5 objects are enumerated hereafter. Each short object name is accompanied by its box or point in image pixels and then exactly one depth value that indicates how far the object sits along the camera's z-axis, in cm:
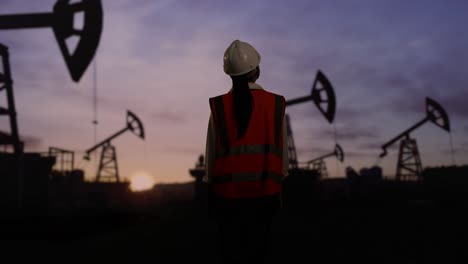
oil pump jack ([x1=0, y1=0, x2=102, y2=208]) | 1312
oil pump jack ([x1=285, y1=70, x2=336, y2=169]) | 3269
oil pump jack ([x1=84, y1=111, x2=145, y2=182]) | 6038
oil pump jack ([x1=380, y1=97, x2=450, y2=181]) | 5291
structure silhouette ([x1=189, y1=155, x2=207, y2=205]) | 2502
